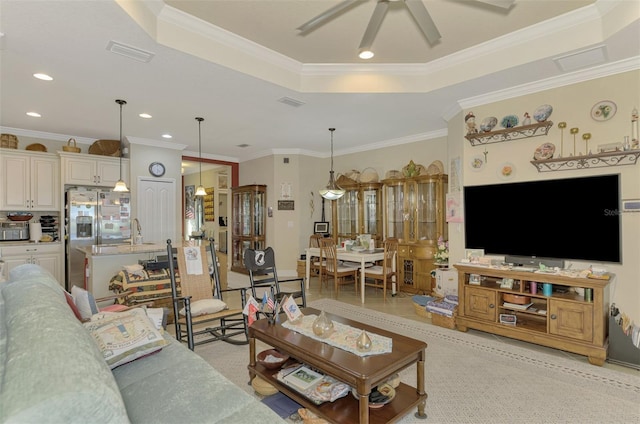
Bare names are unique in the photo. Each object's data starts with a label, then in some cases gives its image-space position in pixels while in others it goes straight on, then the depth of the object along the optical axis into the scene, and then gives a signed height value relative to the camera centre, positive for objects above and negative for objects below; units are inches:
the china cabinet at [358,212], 246.1 -1.9
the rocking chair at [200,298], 119.5 -34.1
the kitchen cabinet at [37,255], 191.2 -26.2
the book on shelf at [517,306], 129.5 -39.1
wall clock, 236.2 +30.8
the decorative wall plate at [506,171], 143.9 +16.9
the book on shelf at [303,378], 81.6 -43.5
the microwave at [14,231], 199.5 -11.4
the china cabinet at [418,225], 208.7 -10.4
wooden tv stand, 111.8 -39.6
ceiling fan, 75.7 +47.0
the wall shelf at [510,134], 135.0 +33.0
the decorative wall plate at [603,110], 120.4 +36.4
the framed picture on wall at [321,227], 279.0 -14.8
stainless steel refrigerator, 204.1 -6.4
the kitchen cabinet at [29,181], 192.5 +19.1
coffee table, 69.4 -36.0
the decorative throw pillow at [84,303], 85.4 -24.3
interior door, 232.4 +1.7
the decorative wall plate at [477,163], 153.3 +21.9
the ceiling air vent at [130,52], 105.8 +53.9
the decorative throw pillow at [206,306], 120.9 -36.1
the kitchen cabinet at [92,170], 207.2 +27.9
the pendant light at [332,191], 221.1 +12.8
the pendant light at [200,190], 216.5 +13.9
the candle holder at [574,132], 127.5 +29.7
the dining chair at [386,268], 196.4 -36.9
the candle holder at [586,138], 124.7 +26.6
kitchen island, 151.0 -24.3
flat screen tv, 119.9 -4.2
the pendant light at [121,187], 176.6 +13.3
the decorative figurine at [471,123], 154.5 +41.3
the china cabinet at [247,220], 280.8 -8.7
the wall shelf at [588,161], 116.2 +17.9
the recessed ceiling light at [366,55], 124.3 +59.8
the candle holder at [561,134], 130.7 +29.6
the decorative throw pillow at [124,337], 65.0 -26.5
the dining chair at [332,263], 203.3 -34.1
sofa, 31.9 -18.7
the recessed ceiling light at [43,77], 128.8 +54.1
